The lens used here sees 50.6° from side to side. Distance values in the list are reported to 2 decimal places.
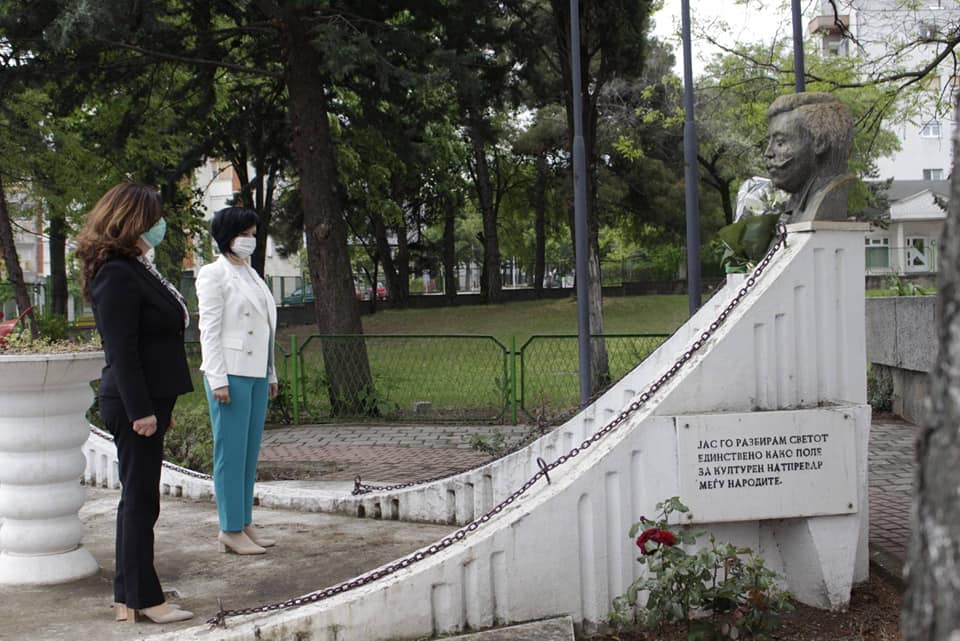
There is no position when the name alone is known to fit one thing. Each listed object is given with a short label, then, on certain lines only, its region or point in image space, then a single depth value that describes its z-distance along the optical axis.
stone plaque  4.70
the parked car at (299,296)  42.31
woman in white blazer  5.77
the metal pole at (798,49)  11.71
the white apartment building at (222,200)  65.26
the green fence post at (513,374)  14.12
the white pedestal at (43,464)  5.23
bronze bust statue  5.34
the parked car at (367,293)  51.28
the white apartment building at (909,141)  14.61
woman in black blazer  4.61
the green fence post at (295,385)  14.88
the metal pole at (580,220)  12.79
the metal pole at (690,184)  12.67
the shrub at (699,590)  4.14
